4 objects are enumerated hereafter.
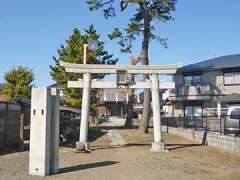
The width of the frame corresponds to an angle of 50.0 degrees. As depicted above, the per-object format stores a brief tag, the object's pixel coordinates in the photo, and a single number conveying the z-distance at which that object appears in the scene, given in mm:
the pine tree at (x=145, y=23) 19444
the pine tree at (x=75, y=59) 23340
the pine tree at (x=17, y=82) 29430
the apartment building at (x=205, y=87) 25511
